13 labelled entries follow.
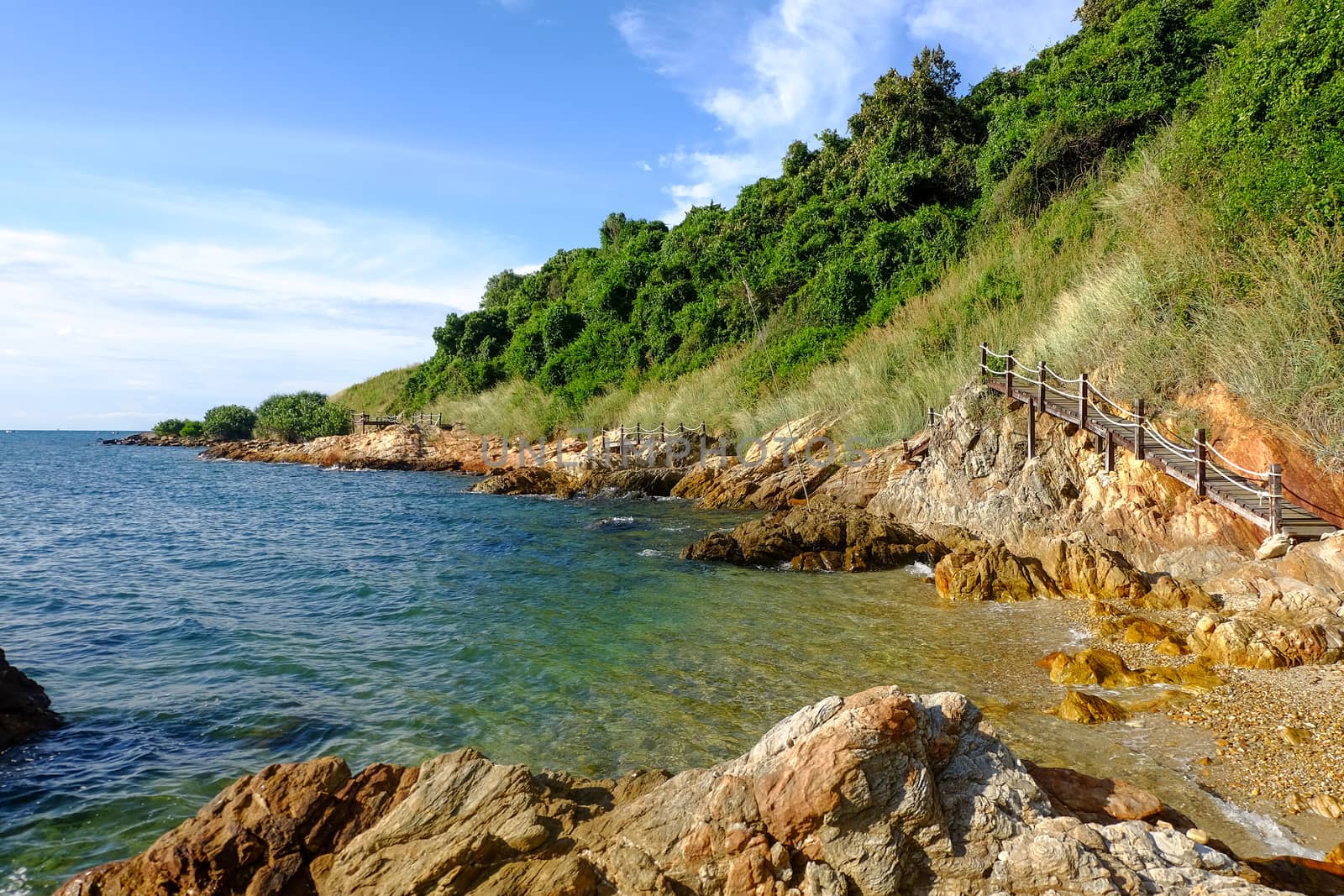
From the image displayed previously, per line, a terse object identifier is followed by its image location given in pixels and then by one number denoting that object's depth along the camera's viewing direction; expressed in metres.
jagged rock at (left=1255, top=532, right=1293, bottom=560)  8.03
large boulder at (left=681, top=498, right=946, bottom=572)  11.87
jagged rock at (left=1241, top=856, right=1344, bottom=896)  3.60
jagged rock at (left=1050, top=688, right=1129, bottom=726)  5.74
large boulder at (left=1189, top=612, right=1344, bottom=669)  6.55
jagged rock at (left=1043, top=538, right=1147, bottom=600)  9.05
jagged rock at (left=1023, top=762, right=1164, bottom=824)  3.95
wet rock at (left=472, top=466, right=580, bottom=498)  23.20
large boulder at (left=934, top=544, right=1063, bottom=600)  9.55
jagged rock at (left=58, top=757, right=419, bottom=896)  3.59
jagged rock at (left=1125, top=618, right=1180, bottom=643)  7.38
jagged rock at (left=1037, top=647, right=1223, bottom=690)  6.36
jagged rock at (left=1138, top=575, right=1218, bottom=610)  8.33
